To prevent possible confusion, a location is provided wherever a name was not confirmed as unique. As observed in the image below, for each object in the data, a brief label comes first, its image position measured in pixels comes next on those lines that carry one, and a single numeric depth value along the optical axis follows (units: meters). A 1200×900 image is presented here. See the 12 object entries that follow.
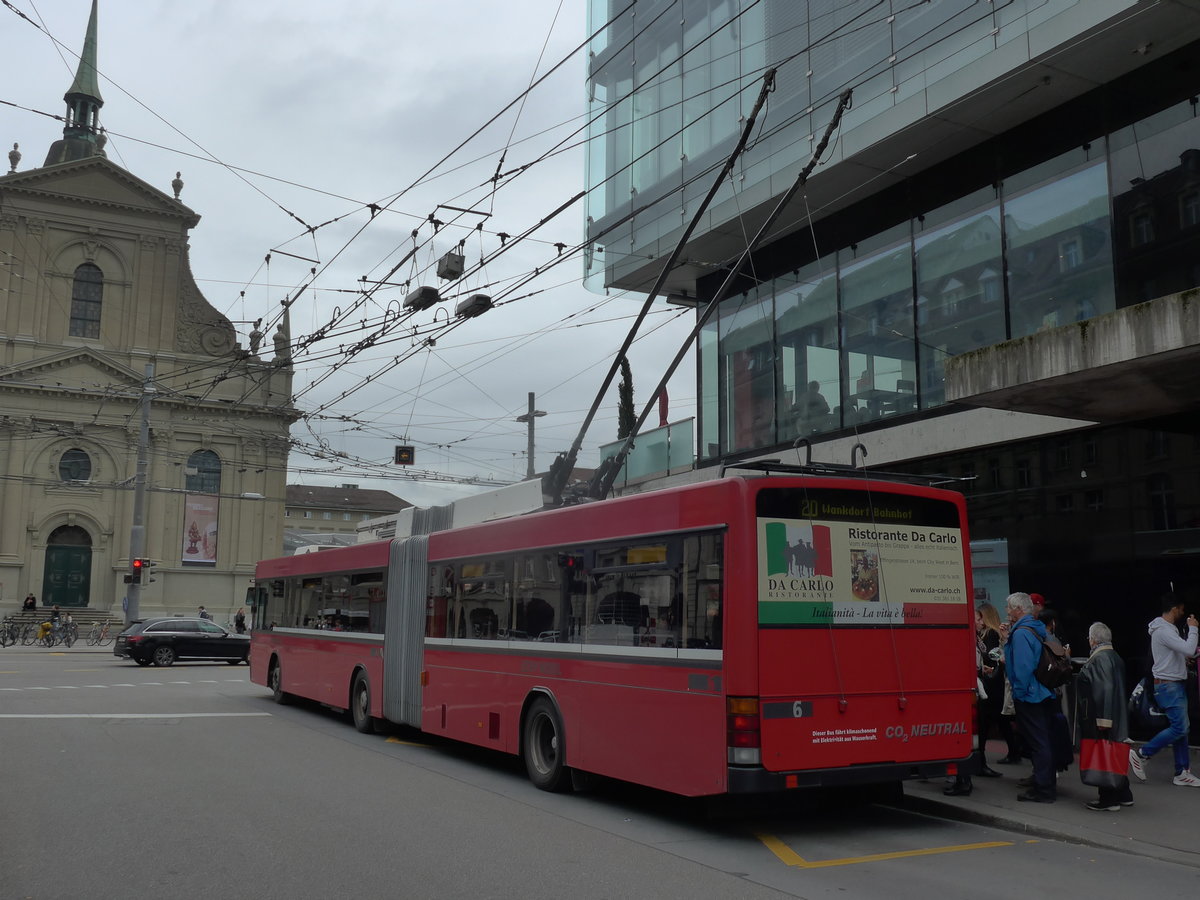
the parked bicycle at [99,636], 42.41
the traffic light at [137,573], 36.75
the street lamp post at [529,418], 32.59
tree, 39.69
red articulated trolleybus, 8.27
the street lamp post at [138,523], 36.72
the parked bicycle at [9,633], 40.66
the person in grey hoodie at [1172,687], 10.17
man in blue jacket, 9.52
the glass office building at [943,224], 12.53
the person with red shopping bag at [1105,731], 8.98
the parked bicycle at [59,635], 40.06
